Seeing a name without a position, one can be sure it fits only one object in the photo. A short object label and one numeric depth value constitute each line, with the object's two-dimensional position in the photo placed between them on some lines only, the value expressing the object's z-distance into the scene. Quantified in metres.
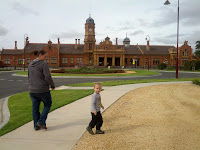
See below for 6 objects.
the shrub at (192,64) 44.16
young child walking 4.72
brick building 61.16
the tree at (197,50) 74.76
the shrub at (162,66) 54.09
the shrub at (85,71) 30.17
